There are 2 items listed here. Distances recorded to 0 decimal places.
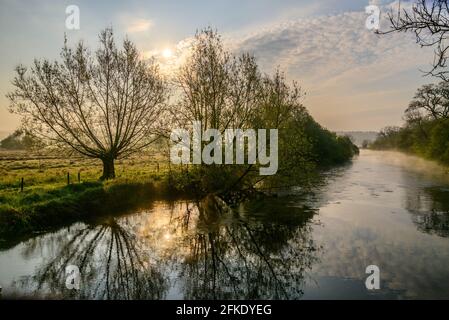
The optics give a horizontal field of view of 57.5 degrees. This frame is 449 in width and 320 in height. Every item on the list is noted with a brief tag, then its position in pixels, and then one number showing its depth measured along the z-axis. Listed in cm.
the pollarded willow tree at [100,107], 2766
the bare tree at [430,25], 871
